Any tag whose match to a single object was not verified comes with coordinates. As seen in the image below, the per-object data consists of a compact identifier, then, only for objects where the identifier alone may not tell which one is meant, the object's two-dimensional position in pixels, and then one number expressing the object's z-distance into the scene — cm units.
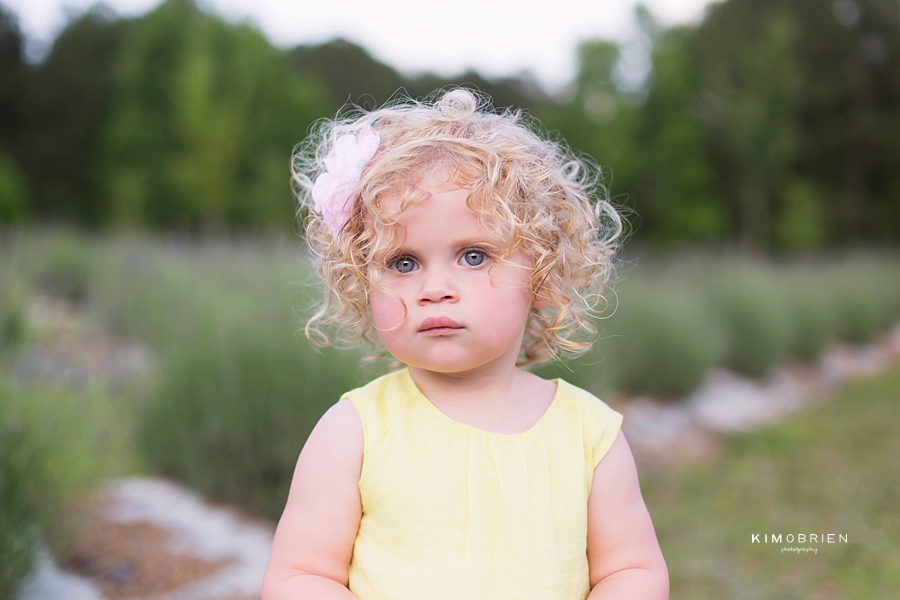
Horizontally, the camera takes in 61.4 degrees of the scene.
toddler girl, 132
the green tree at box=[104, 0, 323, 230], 1673
